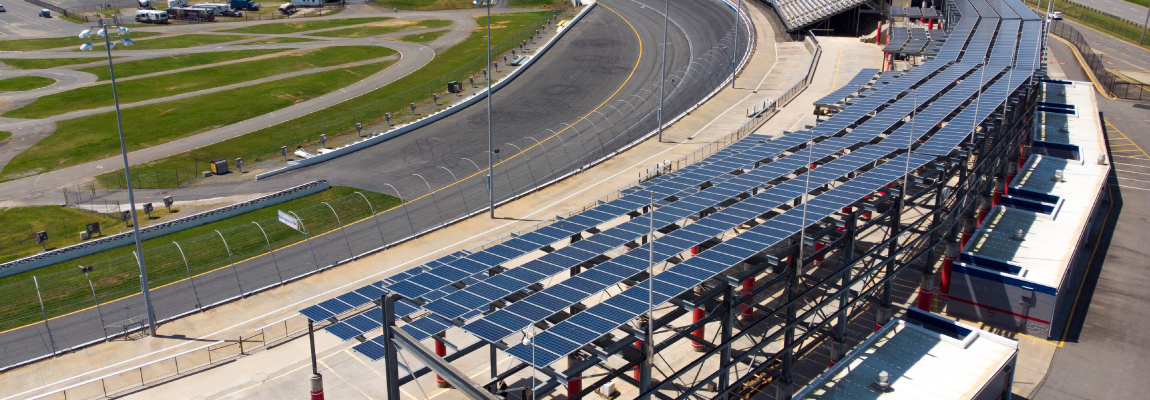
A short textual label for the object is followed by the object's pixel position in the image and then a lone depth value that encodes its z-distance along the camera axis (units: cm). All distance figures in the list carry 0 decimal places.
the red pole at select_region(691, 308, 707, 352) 3135
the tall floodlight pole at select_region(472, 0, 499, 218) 4521
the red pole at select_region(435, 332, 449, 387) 2945
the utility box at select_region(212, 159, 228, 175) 5828
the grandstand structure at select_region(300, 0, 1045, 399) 2270
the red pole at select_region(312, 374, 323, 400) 2720
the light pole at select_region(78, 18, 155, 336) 3450
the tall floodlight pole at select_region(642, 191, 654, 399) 2123
